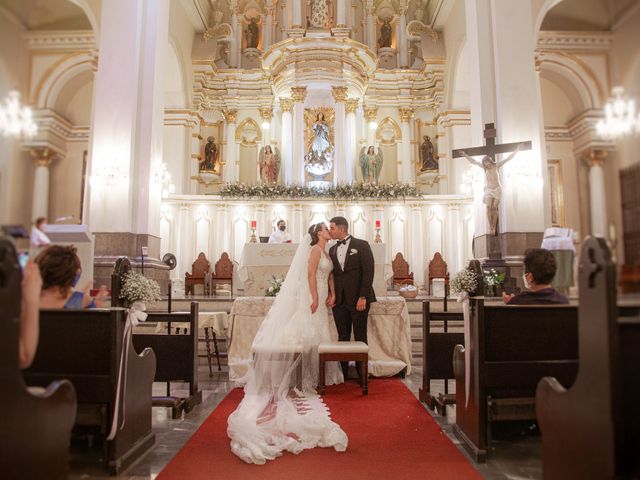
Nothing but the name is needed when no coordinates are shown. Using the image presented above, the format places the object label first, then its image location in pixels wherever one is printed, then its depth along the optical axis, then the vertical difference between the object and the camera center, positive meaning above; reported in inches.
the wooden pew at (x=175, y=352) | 194.9 -31.0
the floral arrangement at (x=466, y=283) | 169.0 -3.9
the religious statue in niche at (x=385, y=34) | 739.4 +347.8
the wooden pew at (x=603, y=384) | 74.1 -17.4
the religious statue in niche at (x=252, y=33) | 730.2 +345.0
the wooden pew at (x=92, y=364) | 119.3 -22.0
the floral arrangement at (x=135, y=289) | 163.3 -5.5
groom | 235.8 -4.8
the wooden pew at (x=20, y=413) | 72.9 -22.6
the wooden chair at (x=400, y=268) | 565.5 +4.1
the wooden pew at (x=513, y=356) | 131.0 -22.4
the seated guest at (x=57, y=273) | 103.6 -0.2
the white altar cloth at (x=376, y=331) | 252.2 -30.2
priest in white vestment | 448.5 +31.0
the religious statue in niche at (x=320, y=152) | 674.2 +160.9
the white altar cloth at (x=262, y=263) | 336.8 +5.9
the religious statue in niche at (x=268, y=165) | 654.5 +139.3
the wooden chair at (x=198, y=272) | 546.0 +0.0
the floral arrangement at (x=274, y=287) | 286.0 -8.7
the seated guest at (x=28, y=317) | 77.2 -6.8
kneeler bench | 201.5 -32.7
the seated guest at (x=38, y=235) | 81.0 +6.0
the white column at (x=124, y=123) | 382.3 +114.8
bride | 141.7 -39.6
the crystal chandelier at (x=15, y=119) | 77.7 +24.2
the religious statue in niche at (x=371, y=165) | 661.6 +139.9
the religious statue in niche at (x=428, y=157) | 685.9 +156.5
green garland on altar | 586.2 +93.3
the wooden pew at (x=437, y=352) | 195.5 -31.2
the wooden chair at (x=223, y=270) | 565.3 +2.2
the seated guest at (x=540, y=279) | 139.7 -2.1
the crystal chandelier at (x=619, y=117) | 69.6 +21.6
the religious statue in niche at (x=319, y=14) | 689.0 +353.6
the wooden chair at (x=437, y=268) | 572.4 +4.0
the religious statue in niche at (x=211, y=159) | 689.0 +154.8
